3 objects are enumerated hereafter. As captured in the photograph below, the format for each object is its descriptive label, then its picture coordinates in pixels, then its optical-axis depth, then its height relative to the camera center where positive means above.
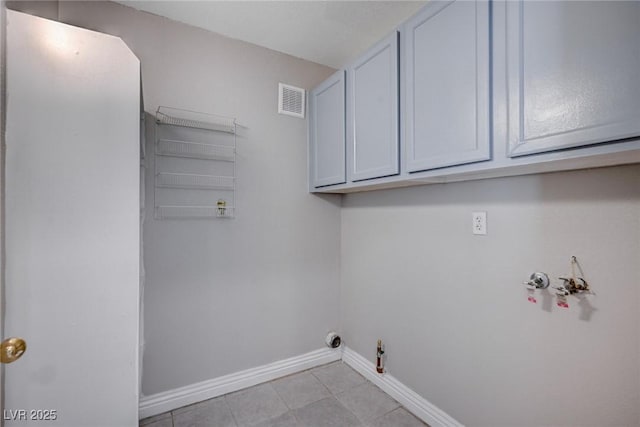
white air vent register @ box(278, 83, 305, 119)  2.20 +0.87
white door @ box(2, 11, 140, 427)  0.99 -0.04
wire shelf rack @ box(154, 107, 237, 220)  1.81 +0.31
